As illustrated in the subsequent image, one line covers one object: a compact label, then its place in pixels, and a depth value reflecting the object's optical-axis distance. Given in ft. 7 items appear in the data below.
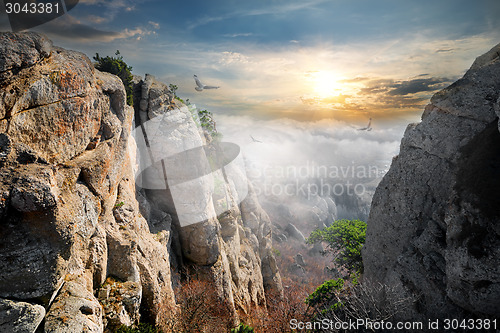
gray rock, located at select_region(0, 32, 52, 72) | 23.09
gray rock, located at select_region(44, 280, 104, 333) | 22.33
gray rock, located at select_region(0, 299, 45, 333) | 19.89
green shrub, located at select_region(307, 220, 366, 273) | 70.13
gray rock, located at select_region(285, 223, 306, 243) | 355.97
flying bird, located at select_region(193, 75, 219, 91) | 55.03
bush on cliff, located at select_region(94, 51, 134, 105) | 54.80
